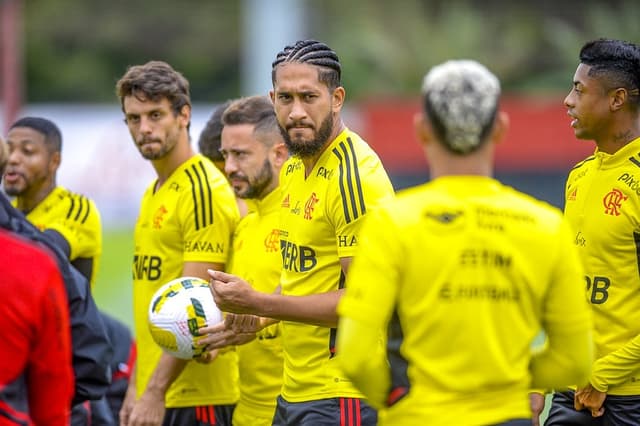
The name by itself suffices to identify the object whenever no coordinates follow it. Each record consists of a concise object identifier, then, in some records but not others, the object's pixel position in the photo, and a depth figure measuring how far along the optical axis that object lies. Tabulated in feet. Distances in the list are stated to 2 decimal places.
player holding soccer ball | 43.11
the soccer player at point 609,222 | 37.19
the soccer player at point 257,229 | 41.78
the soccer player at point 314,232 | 34.22
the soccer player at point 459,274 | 25.63
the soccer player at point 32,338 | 26.30
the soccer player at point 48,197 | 47.73
